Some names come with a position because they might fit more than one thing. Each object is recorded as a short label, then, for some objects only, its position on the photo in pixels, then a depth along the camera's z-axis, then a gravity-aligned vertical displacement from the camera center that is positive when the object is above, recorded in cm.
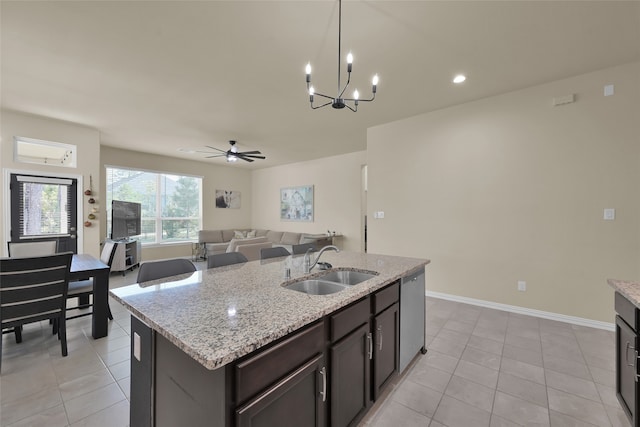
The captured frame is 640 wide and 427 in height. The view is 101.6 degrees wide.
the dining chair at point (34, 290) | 209 -64
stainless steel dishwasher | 202 -86
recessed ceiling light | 293 +153
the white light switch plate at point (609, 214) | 279 -2
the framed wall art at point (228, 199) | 800 +44
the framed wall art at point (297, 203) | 737 +27
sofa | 644 -67
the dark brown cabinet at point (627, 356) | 138 -84
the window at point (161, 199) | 621 +36
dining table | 266 -86
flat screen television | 535 -13
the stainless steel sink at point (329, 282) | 180 -51
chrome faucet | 198 -40
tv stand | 511 -90
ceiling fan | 504 +114
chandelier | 191 +98
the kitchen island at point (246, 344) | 89 -56
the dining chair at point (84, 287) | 268 -78
